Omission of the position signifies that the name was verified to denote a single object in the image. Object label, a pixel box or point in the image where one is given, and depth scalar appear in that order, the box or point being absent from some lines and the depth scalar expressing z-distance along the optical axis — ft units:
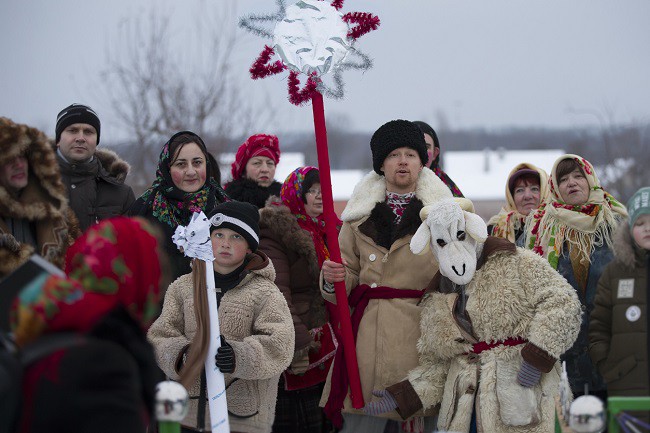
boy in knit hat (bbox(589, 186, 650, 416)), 28.00
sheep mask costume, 26.53
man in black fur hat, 29.84
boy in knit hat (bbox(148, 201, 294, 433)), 27.35
